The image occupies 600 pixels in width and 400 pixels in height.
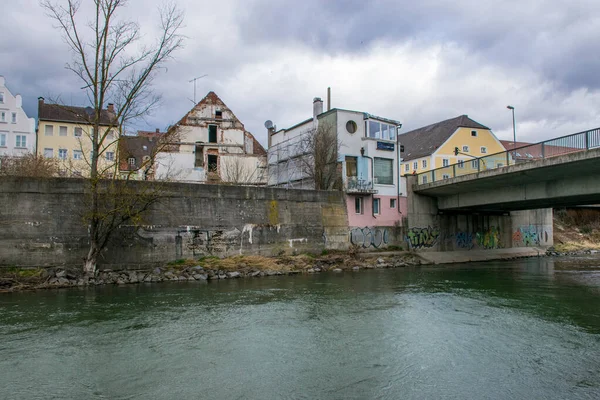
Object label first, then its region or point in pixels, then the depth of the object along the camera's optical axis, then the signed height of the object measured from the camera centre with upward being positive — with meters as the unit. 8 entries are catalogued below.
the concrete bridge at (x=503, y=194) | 22.80 +2.22
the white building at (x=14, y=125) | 53.91 +12.97
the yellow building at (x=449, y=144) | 56.03 +11.03
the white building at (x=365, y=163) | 34.38 +5.26
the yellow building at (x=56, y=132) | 55.75 +12.55
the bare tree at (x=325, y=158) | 34.84 +5.63
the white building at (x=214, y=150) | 41.81 +7.77
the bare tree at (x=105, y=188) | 22.34 +2.13
